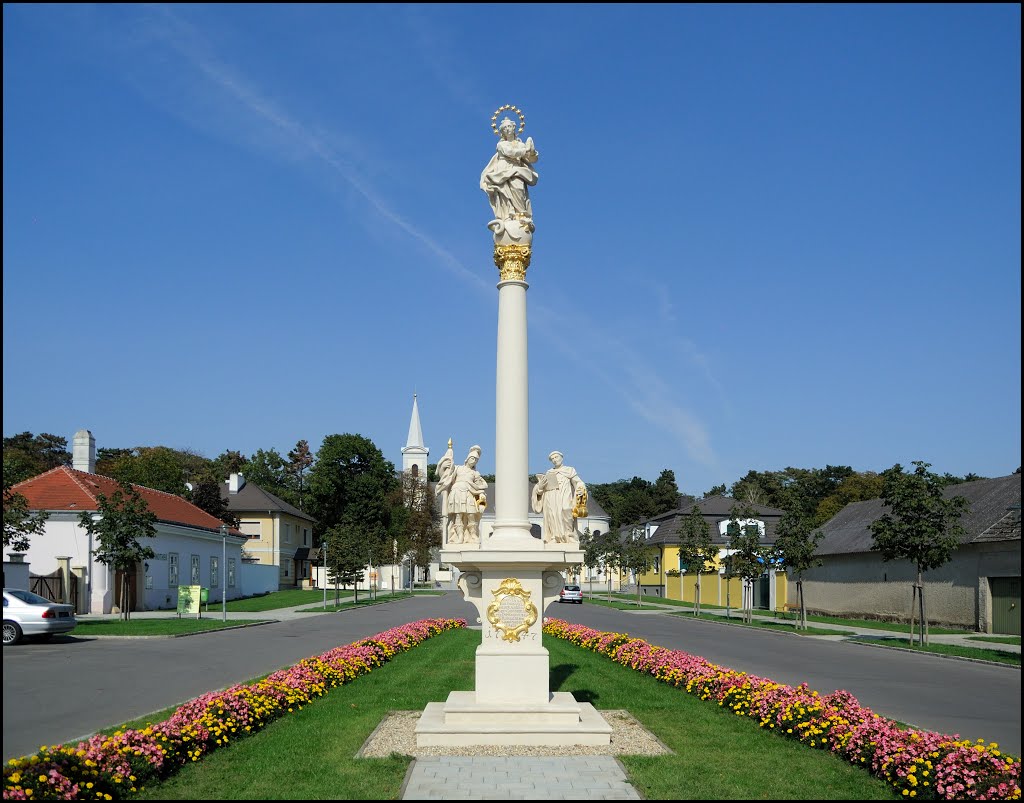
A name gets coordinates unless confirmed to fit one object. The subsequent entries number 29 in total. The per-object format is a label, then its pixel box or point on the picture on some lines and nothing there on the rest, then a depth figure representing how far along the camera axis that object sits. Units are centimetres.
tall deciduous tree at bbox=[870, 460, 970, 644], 2655
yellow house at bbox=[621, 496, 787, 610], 5684
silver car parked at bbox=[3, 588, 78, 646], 2511
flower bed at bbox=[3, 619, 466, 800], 757
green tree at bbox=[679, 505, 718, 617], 4275
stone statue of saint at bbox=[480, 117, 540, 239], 1286
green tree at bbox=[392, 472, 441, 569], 8394
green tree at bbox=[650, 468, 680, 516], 11862
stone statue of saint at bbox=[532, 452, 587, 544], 1262
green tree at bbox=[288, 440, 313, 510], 10406
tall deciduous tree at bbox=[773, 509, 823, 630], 3341
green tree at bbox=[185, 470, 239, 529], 6950
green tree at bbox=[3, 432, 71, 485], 5983
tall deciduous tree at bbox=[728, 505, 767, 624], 3559
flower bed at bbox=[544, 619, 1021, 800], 803
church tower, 12504
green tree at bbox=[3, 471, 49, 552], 2794
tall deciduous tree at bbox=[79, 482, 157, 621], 3325
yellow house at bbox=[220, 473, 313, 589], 7380
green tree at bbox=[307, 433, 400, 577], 8819
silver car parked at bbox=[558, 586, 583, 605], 5631
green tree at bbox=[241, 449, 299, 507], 9912
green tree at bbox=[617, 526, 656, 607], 5322
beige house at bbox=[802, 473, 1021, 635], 3141
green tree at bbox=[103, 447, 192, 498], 6900
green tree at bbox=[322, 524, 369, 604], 4897
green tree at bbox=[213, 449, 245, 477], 10131
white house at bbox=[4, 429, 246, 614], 3738
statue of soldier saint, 1281
